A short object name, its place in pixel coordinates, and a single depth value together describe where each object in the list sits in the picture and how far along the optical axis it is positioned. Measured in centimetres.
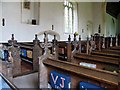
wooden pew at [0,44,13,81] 135
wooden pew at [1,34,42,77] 183
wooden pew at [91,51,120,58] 159
